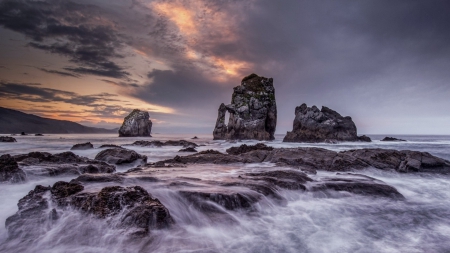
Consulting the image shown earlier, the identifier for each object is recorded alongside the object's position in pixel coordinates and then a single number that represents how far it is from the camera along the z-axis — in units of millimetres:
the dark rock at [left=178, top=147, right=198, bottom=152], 21981
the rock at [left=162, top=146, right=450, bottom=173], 10227
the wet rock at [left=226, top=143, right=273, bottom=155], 16838
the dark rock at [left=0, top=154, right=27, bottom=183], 6574
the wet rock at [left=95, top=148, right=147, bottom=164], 11547
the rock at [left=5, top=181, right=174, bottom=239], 3754
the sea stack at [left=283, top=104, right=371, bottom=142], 46875
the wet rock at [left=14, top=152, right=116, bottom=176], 7637
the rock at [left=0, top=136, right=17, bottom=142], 34750
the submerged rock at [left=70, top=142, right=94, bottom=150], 21091
